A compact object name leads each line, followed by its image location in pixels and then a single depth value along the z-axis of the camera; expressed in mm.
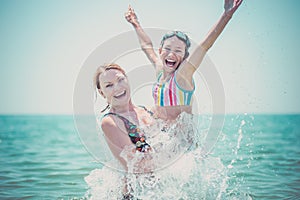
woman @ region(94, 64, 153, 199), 4262
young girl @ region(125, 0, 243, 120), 4316
